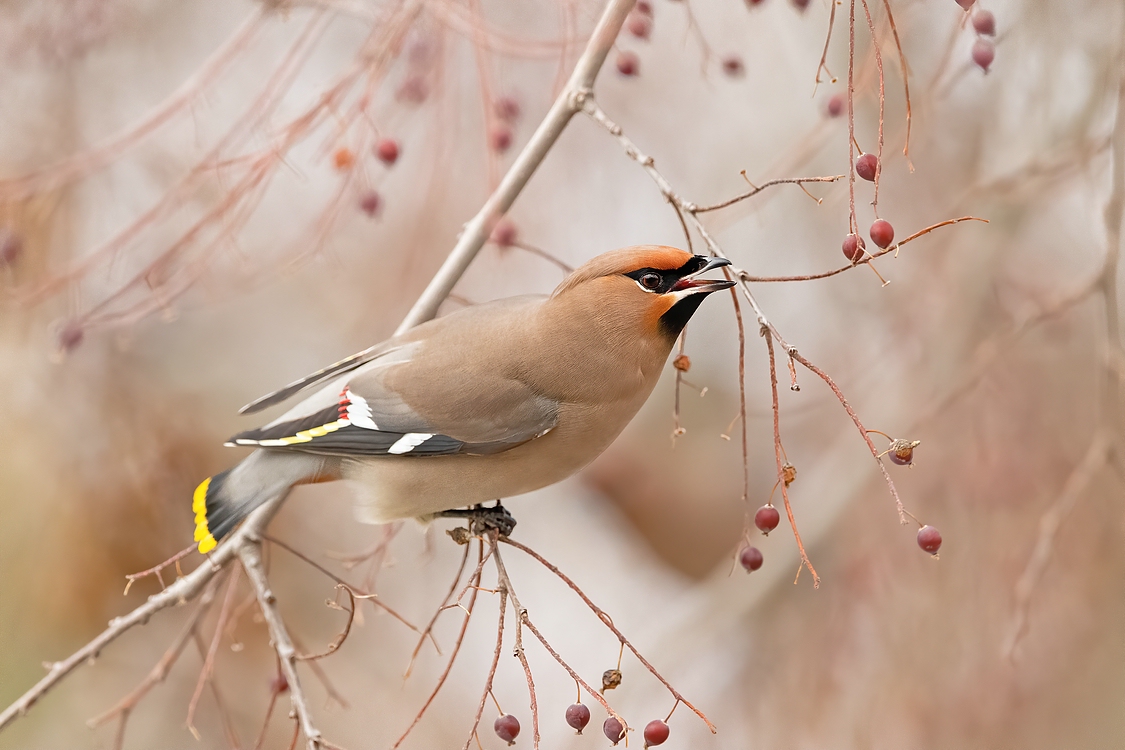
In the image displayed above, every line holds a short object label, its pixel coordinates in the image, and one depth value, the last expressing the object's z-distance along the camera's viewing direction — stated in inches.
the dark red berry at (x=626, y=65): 225.7
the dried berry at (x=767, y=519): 158.6
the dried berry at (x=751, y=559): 176.9
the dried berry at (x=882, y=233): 146.6
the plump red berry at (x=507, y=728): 166.1
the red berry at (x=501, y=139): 241.4
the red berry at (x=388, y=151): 232.7
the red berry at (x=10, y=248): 236.5
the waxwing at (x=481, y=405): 206.8
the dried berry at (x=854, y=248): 138.6
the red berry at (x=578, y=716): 162.1
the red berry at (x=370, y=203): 234.7
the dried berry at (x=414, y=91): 242.5
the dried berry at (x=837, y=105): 219.1
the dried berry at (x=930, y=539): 153.2
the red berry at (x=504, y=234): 225.6
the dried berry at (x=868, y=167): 145.2
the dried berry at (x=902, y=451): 143.6
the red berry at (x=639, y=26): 221.3
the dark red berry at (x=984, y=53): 178.5
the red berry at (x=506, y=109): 250.9
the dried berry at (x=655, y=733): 159.3
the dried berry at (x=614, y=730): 150.1
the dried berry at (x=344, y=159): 226.7
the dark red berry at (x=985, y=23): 179.9
